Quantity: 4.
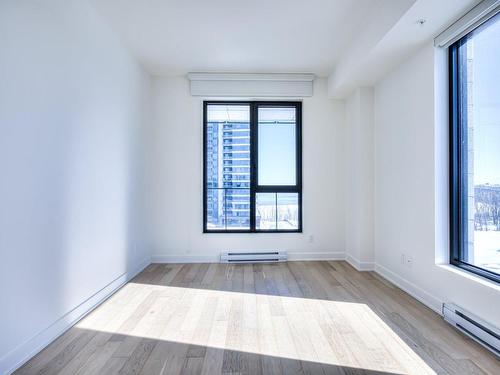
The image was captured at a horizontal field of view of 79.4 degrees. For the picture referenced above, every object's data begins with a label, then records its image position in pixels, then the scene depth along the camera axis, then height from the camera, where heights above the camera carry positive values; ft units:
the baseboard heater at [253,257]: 14.15 -3.14
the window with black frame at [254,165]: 14.67 +1.23
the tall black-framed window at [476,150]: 7.14 +1.07
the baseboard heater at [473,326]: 6.41 -3.12
